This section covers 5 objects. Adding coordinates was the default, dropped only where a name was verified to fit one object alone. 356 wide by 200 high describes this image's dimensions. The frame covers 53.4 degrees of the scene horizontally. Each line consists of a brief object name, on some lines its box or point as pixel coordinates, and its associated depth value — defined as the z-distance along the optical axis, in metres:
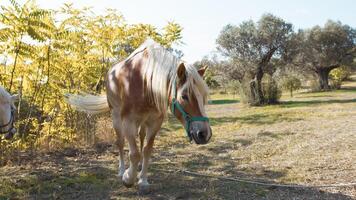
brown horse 3.18
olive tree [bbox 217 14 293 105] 22.94
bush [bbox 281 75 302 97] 29.75
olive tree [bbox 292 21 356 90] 33.53
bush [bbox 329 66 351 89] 35.22
